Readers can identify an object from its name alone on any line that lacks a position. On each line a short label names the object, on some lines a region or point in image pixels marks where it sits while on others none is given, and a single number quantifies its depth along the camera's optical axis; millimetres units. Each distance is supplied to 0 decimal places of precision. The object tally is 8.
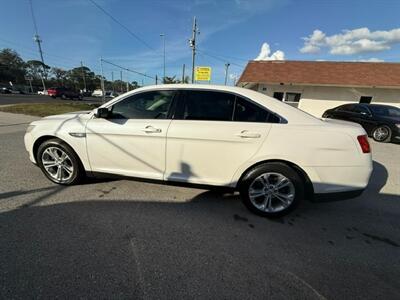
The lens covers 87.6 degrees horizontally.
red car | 33641
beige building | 14578
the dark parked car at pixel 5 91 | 41084
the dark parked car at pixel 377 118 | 8078
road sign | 17062
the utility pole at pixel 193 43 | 21094
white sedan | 2537
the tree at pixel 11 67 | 64375
